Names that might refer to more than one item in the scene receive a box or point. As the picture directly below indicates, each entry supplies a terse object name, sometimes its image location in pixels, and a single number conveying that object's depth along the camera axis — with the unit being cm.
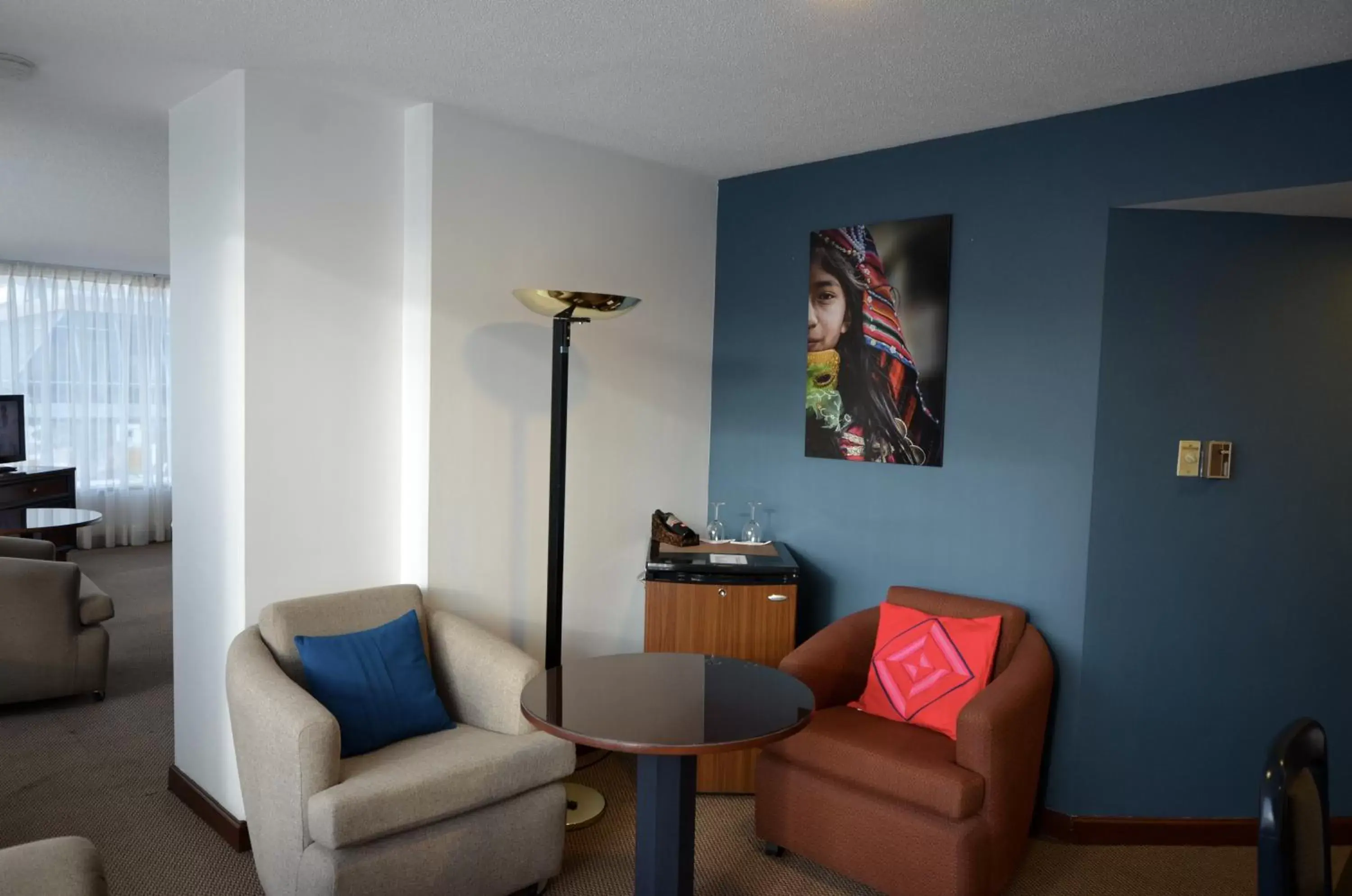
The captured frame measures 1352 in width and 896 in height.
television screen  684
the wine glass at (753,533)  407
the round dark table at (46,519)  501
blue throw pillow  269
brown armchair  261
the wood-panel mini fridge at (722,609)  350
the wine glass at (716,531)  415
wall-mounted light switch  315
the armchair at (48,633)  411
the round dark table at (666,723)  218
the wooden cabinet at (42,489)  646
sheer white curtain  727
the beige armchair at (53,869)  169
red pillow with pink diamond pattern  303
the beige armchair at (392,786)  233
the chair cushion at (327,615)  280
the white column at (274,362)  294
